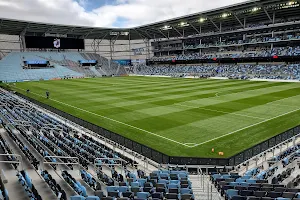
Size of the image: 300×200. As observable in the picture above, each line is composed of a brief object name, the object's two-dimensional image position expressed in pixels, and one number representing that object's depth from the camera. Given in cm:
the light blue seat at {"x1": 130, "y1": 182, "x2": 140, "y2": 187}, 968
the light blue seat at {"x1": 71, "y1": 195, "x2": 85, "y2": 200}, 767
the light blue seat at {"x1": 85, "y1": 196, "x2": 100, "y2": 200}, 771
